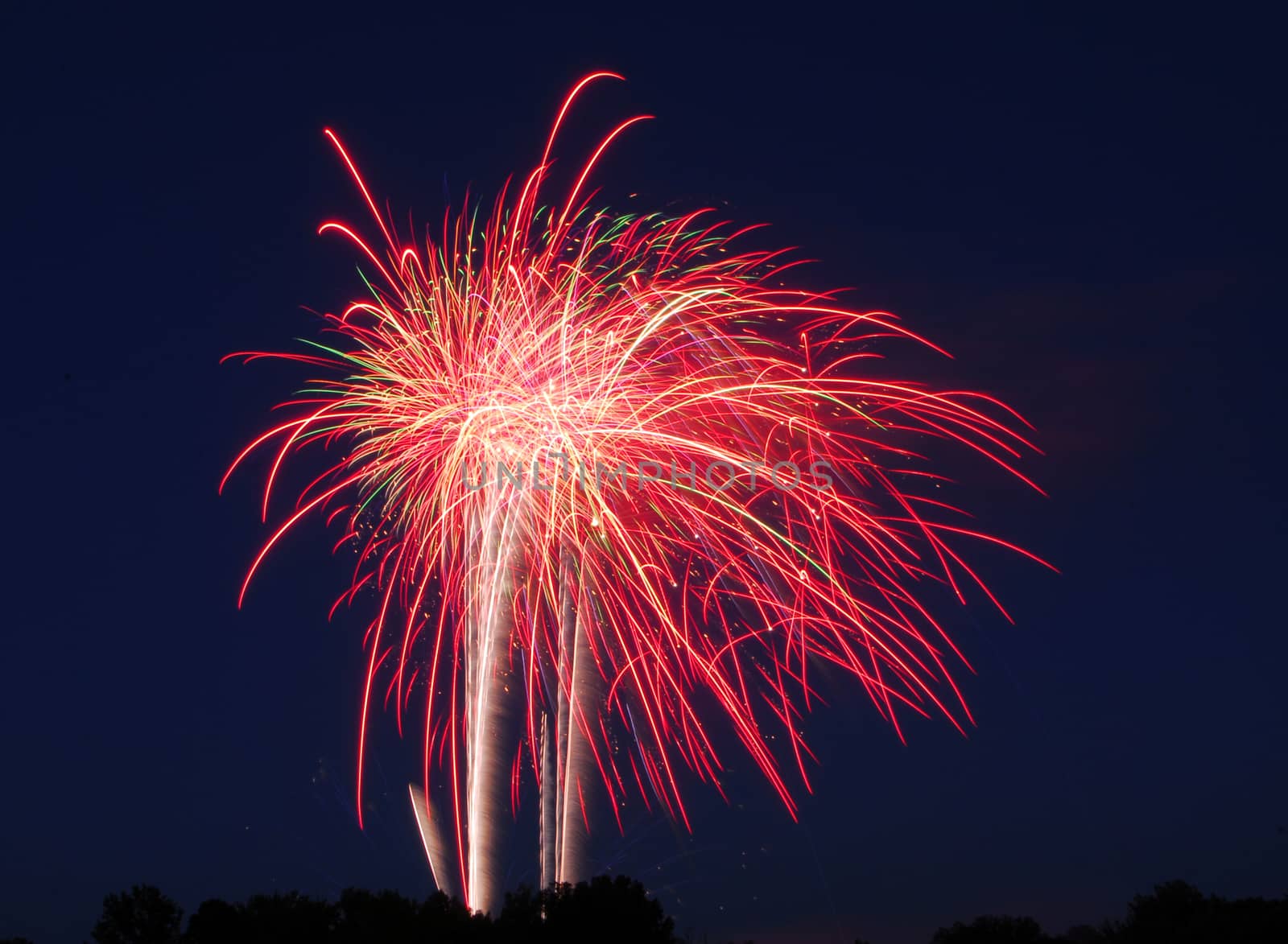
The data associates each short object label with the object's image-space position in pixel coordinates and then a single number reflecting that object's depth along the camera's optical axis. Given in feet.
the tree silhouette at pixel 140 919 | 114.93
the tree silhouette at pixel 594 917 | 90.48
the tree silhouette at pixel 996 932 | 116.78
